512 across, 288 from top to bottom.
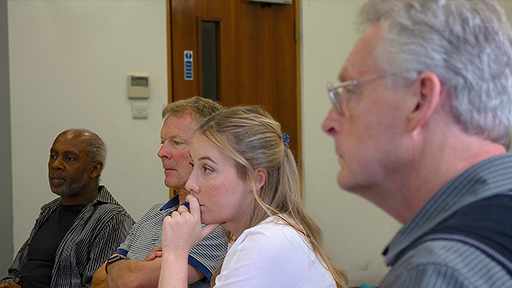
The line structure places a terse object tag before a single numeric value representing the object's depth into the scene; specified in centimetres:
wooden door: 329
